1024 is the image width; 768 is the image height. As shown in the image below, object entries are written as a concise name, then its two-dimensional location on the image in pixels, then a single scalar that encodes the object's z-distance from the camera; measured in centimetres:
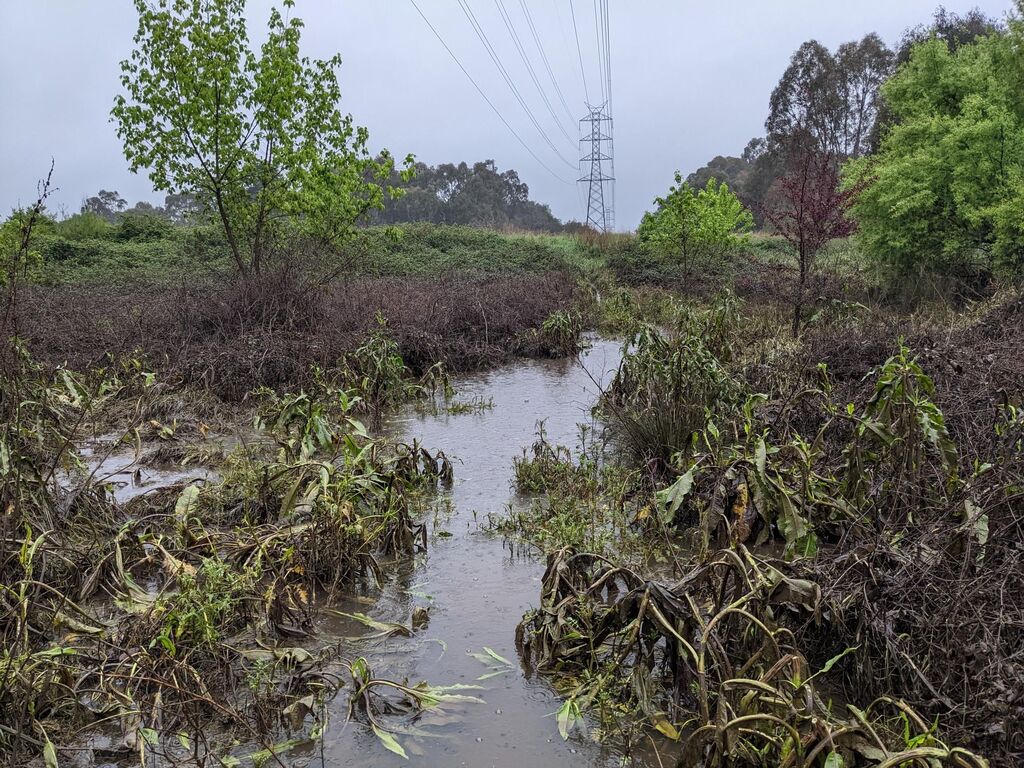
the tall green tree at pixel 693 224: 1947
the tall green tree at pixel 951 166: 1238
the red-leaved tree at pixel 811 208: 980
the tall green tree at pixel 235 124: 1252
